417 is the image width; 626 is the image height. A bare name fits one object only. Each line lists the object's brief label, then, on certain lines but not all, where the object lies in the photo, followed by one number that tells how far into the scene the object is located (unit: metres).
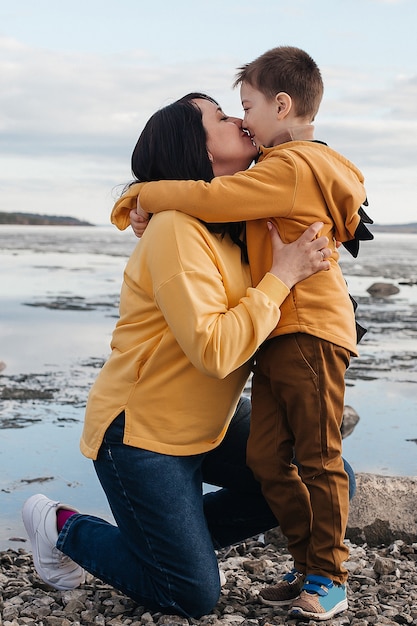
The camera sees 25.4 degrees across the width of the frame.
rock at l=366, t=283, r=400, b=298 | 19.31
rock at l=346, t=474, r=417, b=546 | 4.86
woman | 3.50
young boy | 3.59
